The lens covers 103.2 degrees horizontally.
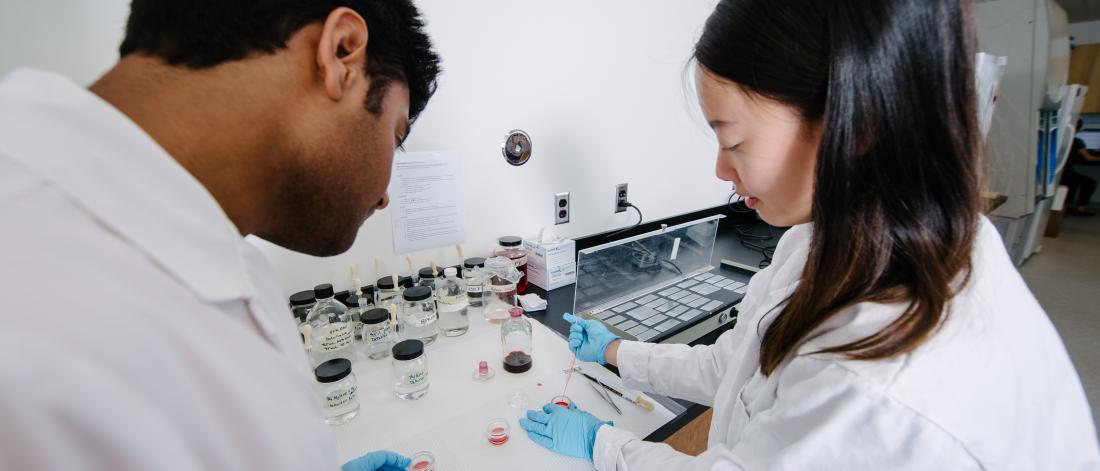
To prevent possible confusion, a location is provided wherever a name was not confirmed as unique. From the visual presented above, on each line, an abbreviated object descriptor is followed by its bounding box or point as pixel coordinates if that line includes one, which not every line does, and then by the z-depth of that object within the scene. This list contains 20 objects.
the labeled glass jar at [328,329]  0.95
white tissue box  1.40
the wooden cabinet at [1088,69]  4.85
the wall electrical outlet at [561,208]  1.56
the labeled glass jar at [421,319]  1.07
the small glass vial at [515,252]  1.39
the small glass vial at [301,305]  1.02
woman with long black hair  0.49
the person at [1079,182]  5.37
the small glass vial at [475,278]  1.29
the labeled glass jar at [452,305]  1.14
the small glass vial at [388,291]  1.12
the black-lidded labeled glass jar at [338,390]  0.79
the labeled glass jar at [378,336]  1.01
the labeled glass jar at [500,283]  1.30
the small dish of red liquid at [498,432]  0.76
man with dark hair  0.27
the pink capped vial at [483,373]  0.96
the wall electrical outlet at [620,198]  1.72
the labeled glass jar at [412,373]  0.88
